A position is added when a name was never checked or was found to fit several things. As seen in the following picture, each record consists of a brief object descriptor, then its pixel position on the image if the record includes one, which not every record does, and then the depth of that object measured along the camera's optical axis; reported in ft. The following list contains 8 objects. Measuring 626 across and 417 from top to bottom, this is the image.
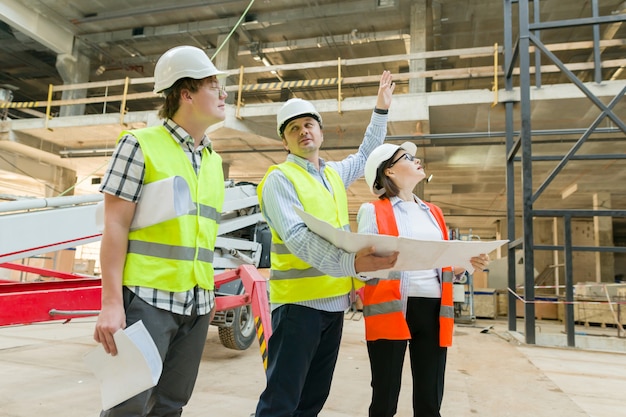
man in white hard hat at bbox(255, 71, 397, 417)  5.04
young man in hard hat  4.66
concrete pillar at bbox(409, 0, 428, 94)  39.80
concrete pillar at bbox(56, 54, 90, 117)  48.29
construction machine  8.09
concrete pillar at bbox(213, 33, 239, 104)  44.65
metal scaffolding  21.29
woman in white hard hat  6.50
